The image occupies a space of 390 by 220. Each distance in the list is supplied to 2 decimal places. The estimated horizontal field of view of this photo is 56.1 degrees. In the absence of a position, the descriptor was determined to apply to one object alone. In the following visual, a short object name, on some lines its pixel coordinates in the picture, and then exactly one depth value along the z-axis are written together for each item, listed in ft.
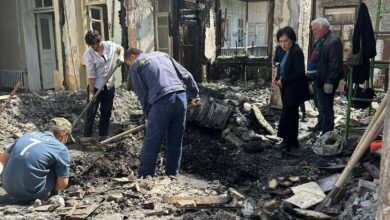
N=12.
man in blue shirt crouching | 12.14
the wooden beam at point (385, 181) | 6.72
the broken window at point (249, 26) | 61.82
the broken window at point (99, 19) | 36.27
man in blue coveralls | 14.78
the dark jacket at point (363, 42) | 17.40
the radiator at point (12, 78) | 39.88
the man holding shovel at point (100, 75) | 20.34
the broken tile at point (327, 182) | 13.68
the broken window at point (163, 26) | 41.83
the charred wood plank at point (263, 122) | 22.56
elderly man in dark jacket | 18.10
